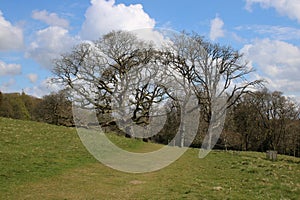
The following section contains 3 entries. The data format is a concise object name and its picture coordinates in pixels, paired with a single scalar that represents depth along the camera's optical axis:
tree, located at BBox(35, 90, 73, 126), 39.99
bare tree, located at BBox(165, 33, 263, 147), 34.97
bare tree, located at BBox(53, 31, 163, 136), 36.91
